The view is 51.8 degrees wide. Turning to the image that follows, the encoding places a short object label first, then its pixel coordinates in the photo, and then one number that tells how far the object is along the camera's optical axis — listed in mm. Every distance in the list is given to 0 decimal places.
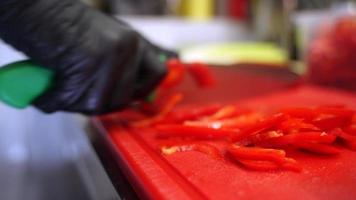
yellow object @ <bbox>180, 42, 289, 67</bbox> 1364
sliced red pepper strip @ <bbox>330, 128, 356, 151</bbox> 467
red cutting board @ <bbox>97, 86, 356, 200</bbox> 366
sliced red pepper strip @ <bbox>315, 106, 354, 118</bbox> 487
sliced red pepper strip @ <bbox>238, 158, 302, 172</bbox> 413
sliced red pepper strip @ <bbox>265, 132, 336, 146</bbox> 431
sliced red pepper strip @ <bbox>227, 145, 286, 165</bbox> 414
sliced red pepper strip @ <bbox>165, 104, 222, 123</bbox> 587
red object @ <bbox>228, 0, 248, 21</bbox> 1745
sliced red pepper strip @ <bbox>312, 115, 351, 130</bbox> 474
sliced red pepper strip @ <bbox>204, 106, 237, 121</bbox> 575
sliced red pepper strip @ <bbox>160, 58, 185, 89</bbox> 665
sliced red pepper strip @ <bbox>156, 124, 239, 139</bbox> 515
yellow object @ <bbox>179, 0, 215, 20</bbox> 1635
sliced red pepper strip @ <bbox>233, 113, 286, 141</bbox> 454
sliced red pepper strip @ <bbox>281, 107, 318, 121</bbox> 488
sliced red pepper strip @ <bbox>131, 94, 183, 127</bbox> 601
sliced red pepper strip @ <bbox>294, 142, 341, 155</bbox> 448
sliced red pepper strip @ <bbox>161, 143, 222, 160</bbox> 466
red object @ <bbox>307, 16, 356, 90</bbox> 903
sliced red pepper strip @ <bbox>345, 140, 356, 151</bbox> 465
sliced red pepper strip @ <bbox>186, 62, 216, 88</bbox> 774
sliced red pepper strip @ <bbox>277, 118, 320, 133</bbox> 447
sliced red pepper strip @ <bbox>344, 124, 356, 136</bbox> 476
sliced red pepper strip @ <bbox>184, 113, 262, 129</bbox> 539
